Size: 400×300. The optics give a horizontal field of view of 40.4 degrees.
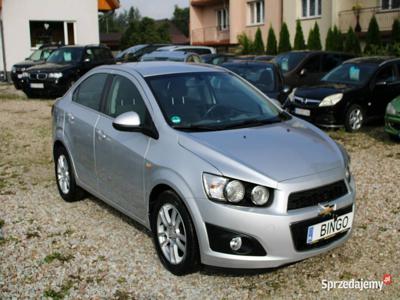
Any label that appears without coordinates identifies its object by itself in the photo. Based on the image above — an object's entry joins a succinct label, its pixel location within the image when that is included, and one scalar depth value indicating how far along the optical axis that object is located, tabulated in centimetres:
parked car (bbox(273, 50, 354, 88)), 1423
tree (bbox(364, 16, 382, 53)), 2316
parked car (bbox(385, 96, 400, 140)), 896
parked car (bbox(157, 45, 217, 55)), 2012
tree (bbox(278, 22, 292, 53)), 2770
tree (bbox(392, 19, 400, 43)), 2198
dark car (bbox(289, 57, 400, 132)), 1047
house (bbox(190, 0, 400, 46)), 2461
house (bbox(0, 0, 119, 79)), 2536
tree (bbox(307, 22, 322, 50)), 2575
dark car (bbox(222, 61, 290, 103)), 1009
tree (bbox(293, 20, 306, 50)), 2669
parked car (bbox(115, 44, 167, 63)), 2256
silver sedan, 384
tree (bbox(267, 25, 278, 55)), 2880
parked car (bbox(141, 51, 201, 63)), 1620
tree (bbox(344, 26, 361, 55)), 2364
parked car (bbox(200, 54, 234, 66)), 1608
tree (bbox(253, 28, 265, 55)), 2986
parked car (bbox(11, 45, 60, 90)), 1956
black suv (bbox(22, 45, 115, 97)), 1700
